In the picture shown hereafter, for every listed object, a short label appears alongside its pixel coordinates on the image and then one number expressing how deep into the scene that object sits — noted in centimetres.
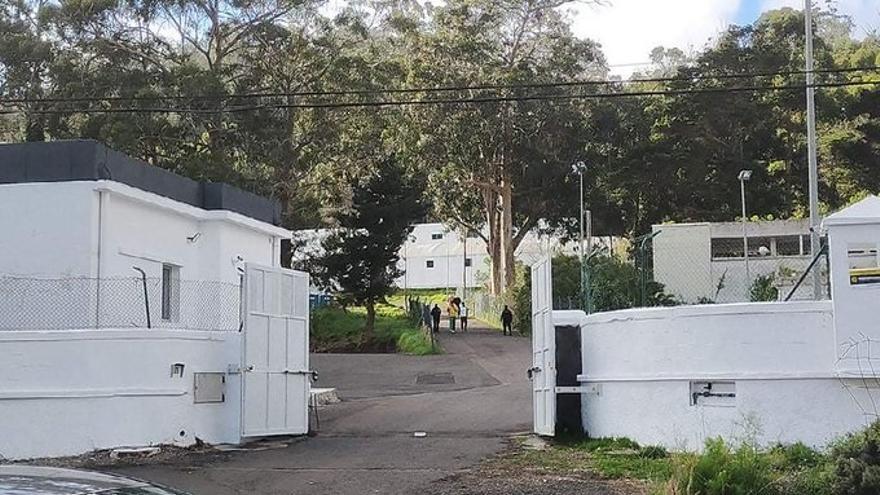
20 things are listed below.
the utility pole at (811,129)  2378
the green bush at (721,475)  927
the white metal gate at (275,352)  1628
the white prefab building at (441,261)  7681
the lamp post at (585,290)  1806
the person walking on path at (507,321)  4203
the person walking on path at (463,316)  4466
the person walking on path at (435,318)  4070
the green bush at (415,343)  3567
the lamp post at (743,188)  3970
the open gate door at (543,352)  1566
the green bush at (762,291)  2637
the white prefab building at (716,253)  4166
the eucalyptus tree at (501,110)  4881
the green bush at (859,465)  901
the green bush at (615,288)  2233
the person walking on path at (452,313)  4381
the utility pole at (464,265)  6754
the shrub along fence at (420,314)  3855
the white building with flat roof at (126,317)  1487
